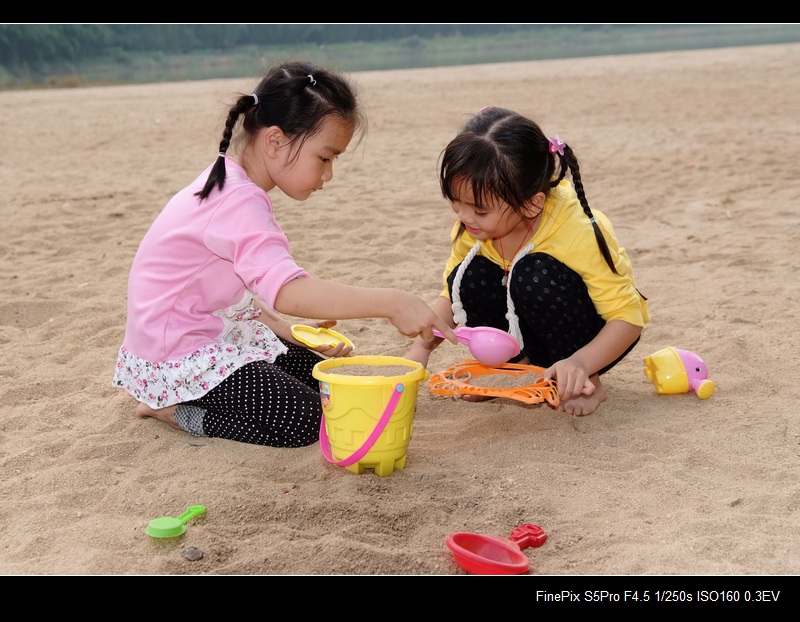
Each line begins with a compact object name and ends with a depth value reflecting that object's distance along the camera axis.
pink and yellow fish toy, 2.54
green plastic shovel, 1.83
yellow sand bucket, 1.99
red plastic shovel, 1.68
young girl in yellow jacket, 2.34
